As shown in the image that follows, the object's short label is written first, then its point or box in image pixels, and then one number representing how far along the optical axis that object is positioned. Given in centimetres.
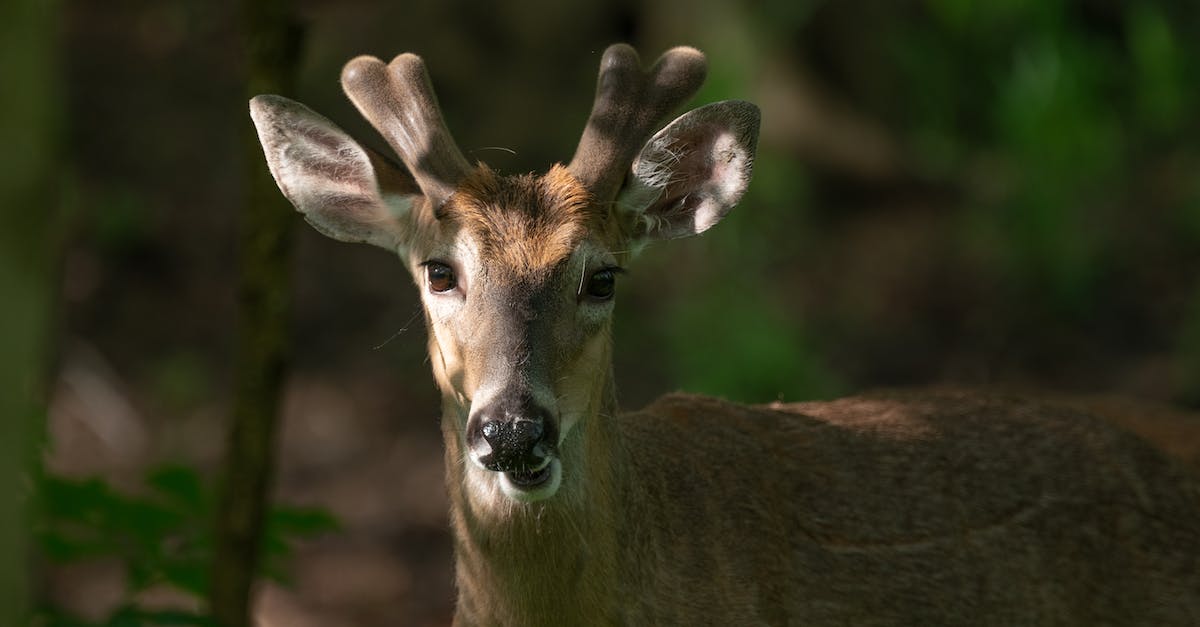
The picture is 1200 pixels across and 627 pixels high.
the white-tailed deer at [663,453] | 815
